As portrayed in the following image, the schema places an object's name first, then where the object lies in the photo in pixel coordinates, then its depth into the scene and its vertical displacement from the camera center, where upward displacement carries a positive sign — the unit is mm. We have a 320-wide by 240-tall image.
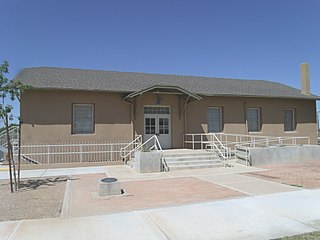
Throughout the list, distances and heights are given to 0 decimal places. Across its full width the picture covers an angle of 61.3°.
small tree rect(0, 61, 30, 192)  8773 +1542
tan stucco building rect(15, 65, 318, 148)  14875 +1581
